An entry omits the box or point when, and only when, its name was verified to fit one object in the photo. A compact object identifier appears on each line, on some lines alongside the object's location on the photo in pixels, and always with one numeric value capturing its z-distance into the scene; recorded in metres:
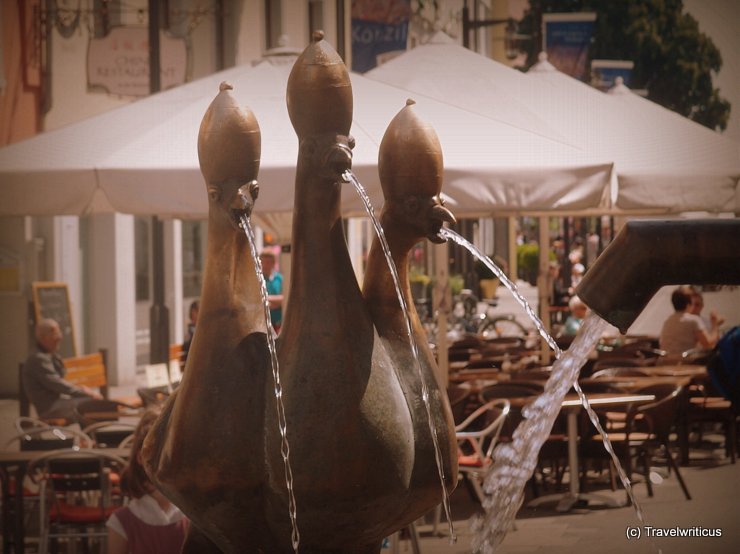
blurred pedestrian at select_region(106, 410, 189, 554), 8.86
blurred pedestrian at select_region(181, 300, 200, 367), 20.54
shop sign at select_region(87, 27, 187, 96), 29.47
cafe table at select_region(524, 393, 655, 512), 15.70
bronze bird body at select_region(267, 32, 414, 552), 4.79
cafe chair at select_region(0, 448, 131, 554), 12.06
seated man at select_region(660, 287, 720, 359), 21.65
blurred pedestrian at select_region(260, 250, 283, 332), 20.44
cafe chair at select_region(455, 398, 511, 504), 14.03
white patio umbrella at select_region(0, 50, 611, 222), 11.99
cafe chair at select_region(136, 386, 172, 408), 15.69
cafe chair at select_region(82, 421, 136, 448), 14.01
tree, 79.10
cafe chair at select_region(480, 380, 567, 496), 15.66
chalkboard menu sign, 29.27
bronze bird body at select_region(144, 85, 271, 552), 4.88
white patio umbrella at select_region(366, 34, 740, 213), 14.93
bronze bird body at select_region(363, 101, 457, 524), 5.14
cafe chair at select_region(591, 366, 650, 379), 19.52
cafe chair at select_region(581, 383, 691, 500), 16.25
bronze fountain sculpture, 4.82
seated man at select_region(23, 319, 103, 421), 17.59
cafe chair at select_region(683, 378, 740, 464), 19.38
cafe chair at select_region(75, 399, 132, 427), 15.82
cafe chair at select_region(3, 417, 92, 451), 12.71
